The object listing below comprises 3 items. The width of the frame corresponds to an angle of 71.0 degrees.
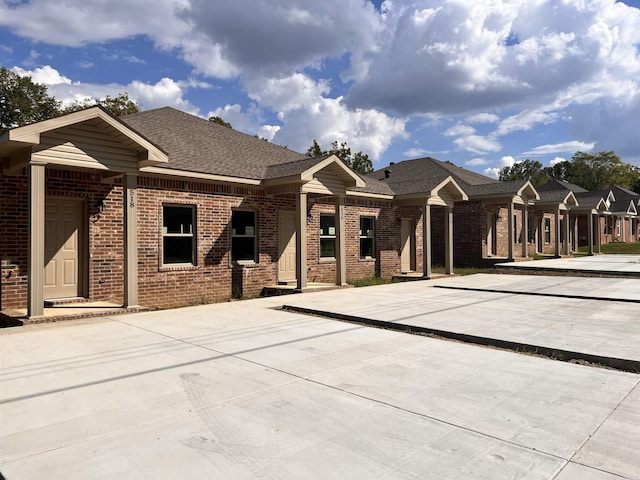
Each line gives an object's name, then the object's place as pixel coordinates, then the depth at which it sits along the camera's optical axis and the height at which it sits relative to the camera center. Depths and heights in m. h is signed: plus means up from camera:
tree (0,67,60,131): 30.78 +10.55
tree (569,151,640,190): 72.69 +12.02
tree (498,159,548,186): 85.81 +14.65
